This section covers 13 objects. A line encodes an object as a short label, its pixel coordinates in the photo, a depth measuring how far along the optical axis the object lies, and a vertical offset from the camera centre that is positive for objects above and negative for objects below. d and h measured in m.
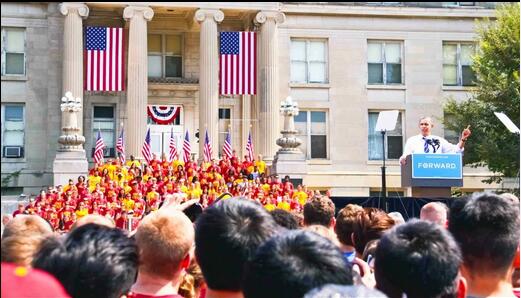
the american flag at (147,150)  31.12 +0.49
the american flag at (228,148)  31.84 +0.57
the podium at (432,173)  17.06 -0.23
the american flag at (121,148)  30.88 +0.57
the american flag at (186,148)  32.07 +0.58
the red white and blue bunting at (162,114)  38.09 +2.23
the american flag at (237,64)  35.84 +4.24
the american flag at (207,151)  32.25 +0.46
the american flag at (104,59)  34.38 +4.30
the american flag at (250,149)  31.97 +0.53
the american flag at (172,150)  32.44 +0.48
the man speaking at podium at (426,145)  16.98 +0.35
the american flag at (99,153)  30.18 +0.37
